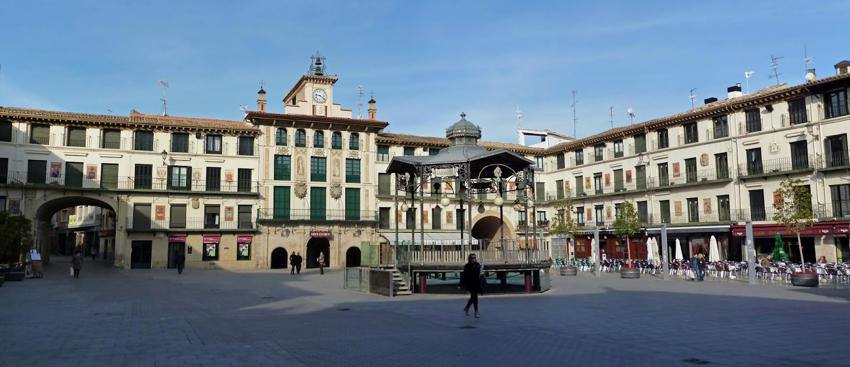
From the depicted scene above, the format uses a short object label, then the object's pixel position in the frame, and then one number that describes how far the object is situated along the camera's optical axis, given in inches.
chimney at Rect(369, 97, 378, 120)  1965.8
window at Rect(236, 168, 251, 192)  1820.9
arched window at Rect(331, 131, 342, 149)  1909.4
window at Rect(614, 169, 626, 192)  1963.6
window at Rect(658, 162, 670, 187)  1827.0
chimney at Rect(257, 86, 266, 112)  1849.2
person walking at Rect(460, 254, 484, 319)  566.9
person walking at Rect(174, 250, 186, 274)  1462.8
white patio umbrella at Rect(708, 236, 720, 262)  1221.4
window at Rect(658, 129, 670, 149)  1826.4
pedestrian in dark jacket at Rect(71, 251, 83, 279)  1291.3
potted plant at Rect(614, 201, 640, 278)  1651.1
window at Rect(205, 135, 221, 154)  1808.6
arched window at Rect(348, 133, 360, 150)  1931.5
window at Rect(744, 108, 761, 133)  1587.1
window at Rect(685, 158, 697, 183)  1739.7
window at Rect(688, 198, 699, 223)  1736.0
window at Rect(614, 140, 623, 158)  1974.7
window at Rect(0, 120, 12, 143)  1594.5
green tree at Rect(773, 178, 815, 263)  1161.3
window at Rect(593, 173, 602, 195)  2041.1
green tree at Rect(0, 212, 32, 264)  1072.2
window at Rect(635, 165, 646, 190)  1887.3
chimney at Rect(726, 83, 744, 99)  1812.3
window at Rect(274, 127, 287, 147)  1850.4
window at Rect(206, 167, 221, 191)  1795.0
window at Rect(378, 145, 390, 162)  1985.9
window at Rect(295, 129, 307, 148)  1873.8
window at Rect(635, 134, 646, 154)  1897.1
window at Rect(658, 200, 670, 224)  1818.4
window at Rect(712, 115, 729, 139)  1659.7
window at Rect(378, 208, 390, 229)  1961.1
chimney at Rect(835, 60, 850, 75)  1536.7
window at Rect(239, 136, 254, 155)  1832.4
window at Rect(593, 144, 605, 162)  2036.2
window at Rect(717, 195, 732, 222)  1651.1
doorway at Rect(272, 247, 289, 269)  1846.7
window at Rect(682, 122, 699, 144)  1740.9
